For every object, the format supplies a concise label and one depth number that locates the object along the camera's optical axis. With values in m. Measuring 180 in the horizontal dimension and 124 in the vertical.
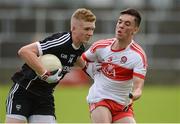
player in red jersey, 20.34
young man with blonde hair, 19.83
